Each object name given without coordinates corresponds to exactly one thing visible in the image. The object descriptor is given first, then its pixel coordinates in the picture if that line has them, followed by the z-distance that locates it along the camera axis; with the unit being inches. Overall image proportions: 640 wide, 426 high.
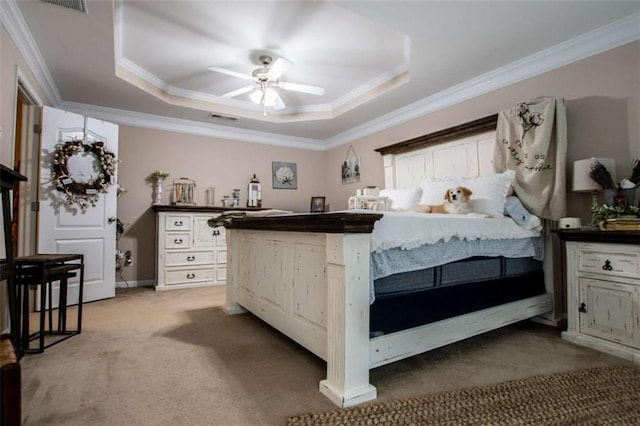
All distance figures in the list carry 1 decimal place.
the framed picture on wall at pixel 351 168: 203.3
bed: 57.4
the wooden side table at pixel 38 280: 80.1
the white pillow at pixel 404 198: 131.7
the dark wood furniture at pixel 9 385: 30.8
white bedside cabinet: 77.3
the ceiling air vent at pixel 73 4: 86.7
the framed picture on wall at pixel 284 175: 219.0
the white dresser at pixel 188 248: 161.3
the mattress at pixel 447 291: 65.6
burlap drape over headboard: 102.5
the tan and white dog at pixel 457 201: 101.3
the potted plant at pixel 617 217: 79.7
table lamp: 91.9
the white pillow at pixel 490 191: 99.6
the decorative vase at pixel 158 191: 175.0
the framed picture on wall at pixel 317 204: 226.5
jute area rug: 51.1
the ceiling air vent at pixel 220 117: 176.4
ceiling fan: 119.6
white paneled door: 126.0
